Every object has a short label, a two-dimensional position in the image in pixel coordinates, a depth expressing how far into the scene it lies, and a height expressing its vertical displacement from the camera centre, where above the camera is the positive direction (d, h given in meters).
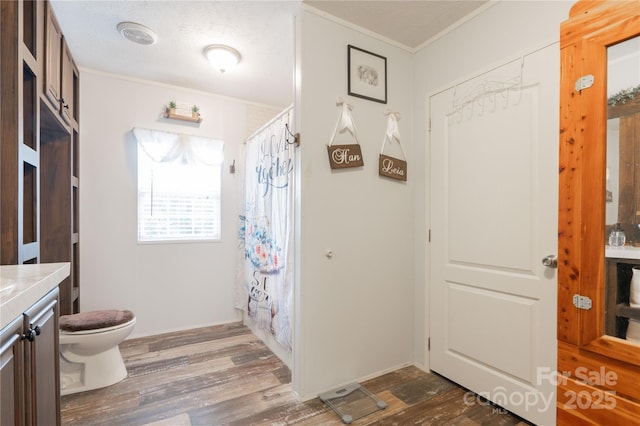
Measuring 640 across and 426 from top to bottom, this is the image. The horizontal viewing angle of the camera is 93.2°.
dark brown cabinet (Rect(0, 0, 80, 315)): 1.36 +0.42
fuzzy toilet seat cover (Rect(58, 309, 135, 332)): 2.03 -0.78
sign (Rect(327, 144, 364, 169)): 2.04 +0.37
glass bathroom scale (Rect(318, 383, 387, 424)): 1.79 -1.21
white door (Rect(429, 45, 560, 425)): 1.66 -0.14
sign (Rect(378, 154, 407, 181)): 2.24 +0.32
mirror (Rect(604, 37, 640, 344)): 1.08 +0.06
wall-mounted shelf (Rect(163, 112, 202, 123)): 3.04 +0.94
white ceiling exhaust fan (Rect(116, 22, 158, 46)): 2.12 +1.29
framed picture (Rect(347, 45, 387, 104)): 2.14 +0.99
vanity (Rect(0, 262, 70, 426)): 0.77 -0.41
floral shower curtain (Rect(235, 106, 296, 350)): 2.34 -0.19
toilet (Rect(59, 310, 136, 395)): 2.02 -0.97
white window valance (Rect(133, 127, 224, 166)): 2.96 +0.64
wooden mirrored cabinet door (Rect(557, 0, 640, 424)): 1.06 -0.02
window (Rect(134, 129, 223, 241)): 3.01 +0.24
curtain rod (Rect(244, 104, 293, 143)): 2.32 +0.76
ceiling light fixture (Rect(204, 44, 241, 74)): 2.38 +1.24
